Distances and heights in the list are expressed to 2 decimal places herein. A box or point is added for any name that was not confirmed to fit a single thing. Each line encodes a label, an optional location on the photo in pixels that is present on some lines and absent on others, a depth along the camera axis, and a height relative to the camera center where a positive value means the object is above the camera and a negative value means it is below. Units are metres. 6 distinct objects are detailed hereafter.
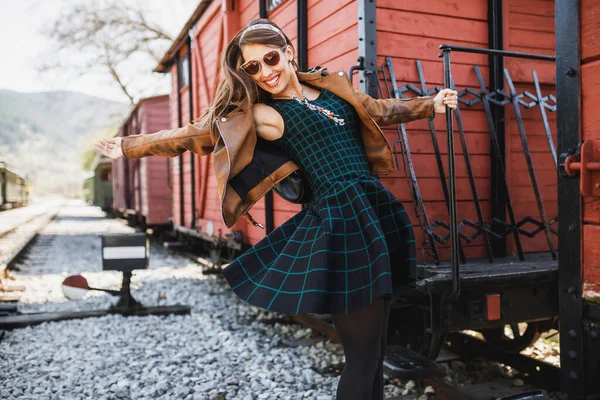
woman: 1.76 +0.04
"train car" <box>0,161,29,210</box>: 24.25 +0.31
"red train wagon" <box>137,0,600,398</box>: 2.82 +0.36
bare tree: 18.91 +5.86
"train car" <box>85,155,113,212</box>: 25.92 +0.56
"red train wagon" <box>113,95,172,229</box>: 11.16 +0.41
